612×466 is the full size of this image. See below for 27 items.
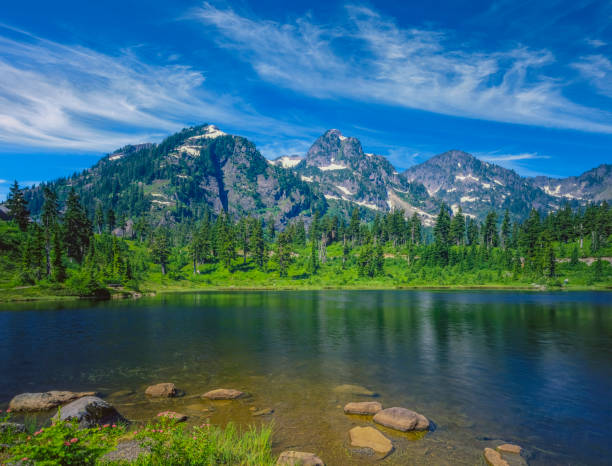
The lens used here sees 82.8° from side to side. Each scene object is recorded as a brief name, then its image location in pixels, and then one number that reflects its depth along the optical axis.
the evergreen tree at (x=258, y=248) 175.50
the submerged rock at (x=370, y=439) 16.59
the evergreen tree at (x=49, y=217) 110.94
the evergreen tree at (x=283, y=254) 168.48
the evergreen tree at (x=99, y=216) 176.64
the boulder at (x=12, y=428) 15.00
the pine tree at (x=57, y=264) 96.81
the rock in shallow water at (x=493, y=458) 15.23
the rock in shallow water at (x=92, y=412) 17.00
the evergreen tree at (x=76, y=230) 132.00
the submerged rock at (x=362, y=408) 21.01
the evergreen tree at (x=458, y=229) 193.75
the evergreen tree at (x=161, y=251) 153.12
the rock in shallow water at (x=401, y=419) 18.70
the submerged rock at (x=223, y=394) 23.42
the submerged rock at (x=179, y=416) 18.81
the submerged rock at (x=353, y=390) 24.68
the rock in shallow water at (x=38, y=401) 20.78
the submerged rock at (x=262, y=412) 20.87
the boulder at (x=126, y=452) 11.90
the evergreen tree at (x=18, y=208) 128.00
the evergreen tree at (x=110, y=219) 171.25
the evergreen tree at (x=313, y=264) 170.54
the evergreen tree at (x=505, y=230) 193.12
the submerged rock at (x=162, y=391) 23.69
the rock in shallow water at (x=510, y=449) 16.53
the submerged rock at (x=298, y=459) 14.00
